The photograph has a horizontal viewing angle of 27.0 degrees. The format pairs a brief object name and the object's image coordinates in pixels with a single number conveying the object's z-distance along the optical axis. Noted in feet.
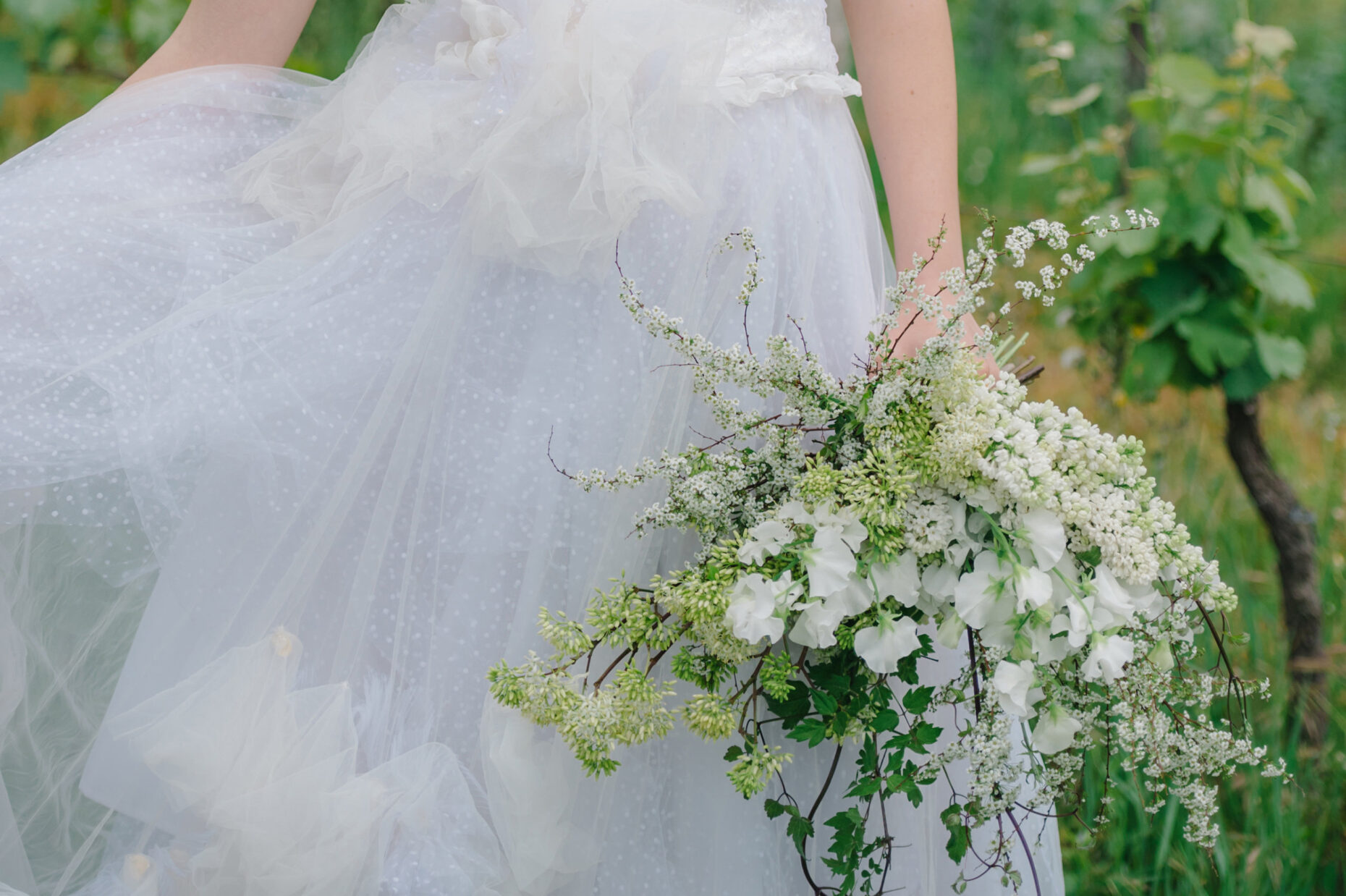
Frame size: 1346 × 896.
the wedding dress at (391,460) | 6.46
